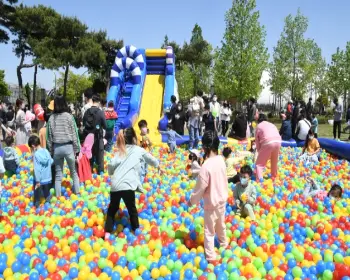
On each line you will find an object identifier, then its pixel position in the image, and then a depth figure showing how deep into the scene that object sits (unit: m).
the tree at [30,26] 25.23
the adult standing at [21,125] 9.83
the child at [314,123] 11.51
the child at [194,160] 6.66
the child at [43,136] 6.81
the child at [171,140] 9.94
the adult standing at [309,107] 13.61
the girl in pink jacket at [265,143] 6.75
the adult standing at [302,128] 10.59
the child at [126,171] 4.29
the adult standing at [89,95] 6.98
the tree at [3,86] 44.66
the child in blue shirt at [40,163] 5.37
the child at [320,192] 5.96
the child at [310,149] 8.87
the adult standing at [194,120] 10.29
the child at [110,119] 8.74
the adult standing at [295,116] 12.44
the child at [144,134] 8.08
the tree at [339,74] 27.73
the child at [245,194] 5.14
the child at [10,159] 7.30
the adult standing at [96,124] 6.63
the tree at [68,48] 24.50
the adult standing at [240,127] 11.01
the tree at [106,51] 27.70
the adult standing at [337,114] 13.97
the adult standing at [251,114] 13.26
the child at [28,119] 10.04
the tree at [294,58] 28.52
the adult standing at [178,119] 11.28
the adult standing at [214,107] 11.67
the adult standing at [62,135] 5.36
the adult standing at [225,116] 13.28
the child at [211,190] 3.74
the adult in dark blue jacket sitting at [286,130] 11.97
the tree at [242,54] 24.06
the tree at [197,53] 33.91
